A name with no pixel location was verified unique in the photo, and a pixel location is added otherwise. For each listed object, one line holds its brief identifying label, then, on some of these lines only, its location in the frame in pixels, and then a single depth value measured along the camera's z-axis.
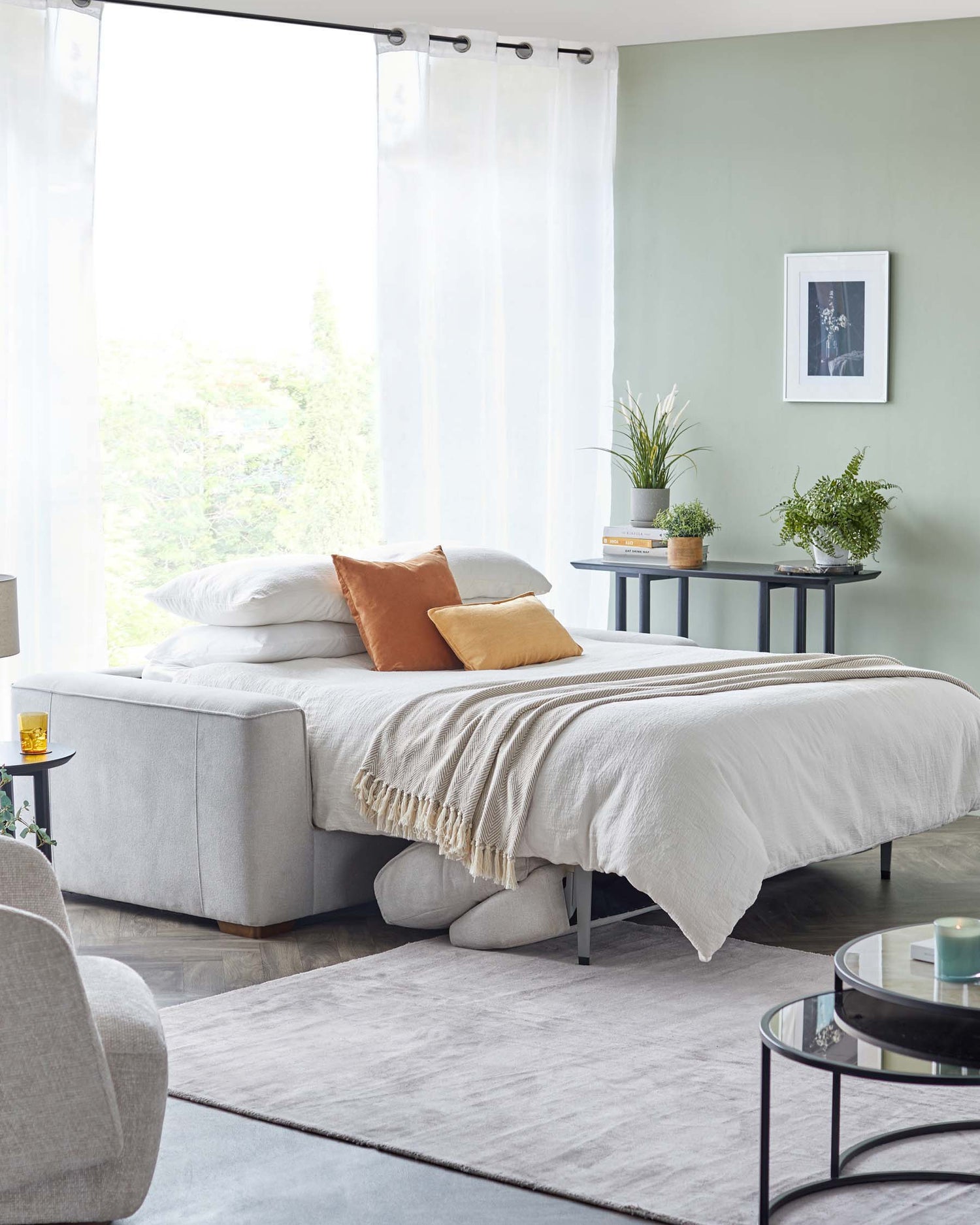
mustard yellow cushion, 5.03
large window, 9.12
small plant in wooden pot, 6.48
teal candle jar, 2.65
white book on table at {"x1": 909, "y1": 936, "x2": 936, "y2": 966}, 2.76
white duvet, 3.93
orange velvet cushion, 5.01
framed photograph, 6.38
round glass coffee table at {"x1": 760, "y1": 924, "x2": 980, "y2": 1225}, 2.47
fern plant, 6.15
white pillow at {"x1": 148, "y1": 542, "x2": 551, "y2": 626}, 5.01
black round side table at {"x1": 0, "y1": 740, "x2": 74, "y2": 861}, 4.14
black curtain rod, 5.79
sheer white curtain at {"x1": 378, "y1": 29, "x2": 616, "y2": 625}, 6.49
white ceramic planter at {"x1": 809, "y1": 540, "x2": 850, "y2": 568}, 6.18
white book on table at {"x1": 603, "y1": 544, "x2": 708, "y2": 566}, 6.59
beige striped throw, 4.20
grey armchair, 2.42
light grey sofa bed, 4.41
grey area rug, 2.91
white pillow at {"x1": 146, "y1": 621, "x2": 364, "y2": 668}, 5.01
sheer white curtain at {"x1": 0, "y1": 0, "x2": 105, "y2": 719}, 5.38
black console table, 6.13
